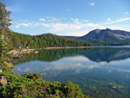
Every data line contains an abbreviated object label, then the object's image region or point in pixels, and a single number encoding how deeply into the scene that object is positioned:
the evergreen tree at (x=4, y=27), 23.73
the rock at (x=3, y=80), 12.21
